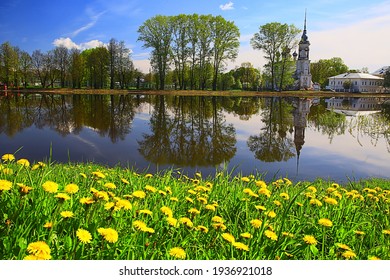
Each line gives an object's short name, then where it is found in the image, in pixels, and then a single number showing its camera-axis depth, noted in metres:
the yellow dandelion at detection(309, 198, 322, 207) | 2.08
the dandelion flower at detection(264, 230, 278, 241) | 1.41
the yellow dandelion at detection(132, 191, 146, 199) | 1.59
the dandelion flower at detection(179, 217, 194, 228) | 1.42
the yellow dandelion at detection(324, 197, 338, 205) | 2.03
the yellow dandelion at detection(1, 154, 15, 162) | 1.94
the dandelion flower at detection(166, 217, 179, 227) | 1.37
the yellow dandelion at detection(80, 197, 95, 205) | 1.33
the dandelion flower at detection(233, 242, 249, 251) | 1.20
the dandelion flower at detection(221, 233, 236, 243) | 1.27
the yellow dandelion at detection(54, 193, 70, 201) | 1.25
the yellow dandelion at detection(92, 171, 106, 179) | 1.91
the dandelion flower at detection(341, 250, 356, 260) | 1.35
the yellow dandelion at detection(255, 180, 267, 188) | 2.14
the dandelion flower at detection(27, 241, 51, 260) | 0.99
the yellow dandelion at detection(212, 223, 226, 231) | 1.45
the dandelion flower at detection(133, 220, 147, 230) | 1.26
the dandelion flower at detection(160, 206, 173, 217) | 1.46
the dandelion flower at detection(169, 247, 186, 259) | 1.19
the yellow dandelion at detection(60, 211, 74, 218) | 1.22
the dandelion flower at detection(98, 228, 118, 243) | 1.13
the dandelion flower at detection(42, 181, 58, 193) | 1.35
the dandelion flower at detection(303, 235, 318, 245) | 1.39
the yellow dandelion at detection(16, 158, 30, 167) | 1.92
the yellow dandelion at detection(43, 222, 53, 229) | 1.27
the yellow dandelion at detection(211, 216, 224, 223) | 1.55
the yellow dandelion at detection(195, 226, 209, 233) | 1.45
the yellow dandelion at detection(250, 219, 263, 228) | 1.48
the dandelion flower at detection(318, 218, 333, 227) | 1.59
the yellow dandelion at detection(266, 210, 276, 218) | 1.74
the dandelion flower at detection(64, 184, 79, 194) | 1.45
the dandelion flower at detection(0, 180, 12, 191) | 1.28
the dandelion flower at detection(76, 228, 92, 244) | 1.09
